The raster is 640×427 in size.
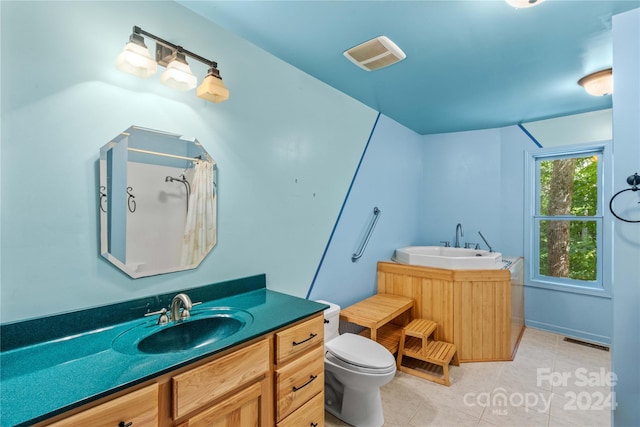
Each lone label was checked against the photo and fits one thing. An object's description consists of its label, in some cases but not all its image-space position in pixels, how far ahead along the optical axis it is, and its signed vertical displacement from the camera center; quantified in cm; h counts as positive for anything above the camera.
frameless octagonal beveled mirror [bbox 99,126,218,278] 136 +6
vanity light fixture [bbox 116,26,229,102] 127 +68
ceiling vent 189 +108
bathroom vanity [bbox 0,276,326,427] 85 -52
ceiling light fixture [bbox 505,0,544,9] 145 +103
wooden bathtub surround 281 -93
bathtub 290 -46
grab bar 293 -23
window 332 -5
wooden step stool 248 -118
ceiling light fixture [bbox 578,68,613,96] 228 +104
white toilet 187 -103
